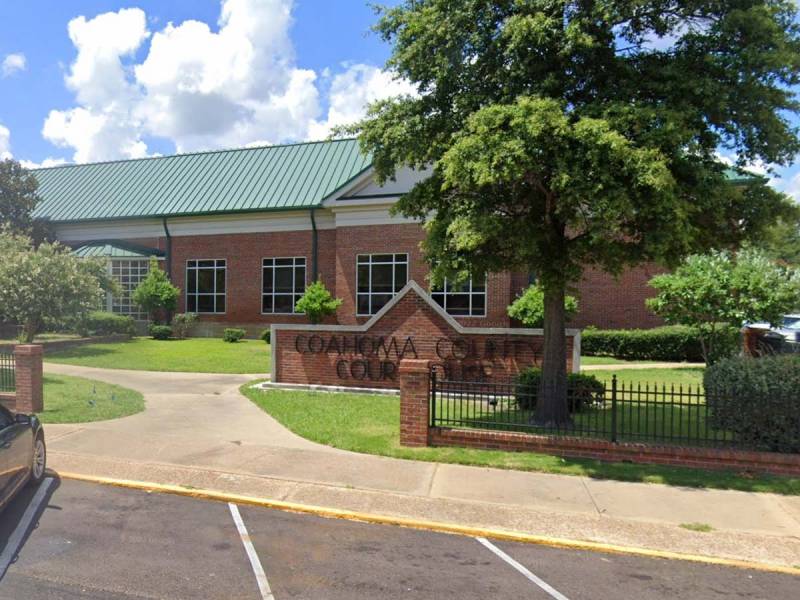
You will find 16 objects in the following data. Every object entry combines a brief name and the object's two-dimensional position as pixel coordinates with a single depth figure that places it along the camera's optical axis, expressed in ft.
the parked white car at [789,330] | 56.13
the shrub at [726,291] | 49.37
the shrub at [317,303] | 80.12
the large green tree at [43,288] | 64.54
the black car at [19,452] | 18.67
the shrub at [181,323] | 92.22
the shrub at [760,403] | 25.79
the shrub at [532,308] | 65.21
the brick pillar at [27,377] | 35.50
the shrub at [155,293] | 91.45
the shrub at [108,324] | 84.99
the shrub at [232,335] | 87.35
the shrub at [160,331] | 89.04
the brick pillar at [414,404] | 29.19
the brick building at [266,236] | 81.87
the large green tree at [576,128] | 24.06
